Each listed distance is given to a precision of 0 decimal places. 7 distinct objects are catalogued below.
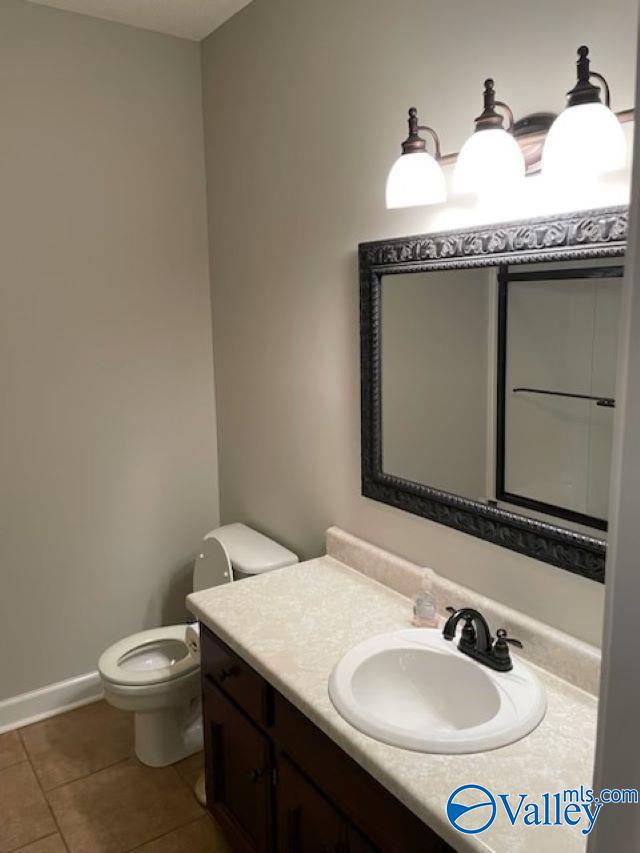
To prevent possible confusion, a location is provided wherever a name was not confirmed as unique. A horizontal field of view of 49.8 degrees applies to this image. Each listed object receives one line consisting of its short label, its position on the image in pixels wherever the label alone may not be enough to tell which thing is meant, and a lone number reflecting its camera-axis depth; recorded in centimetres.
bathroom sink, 137
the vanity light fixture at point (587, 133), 129
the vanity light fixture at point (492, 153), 148
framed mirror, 144
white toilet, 232
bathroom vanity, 125
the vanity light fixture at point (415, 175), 168
